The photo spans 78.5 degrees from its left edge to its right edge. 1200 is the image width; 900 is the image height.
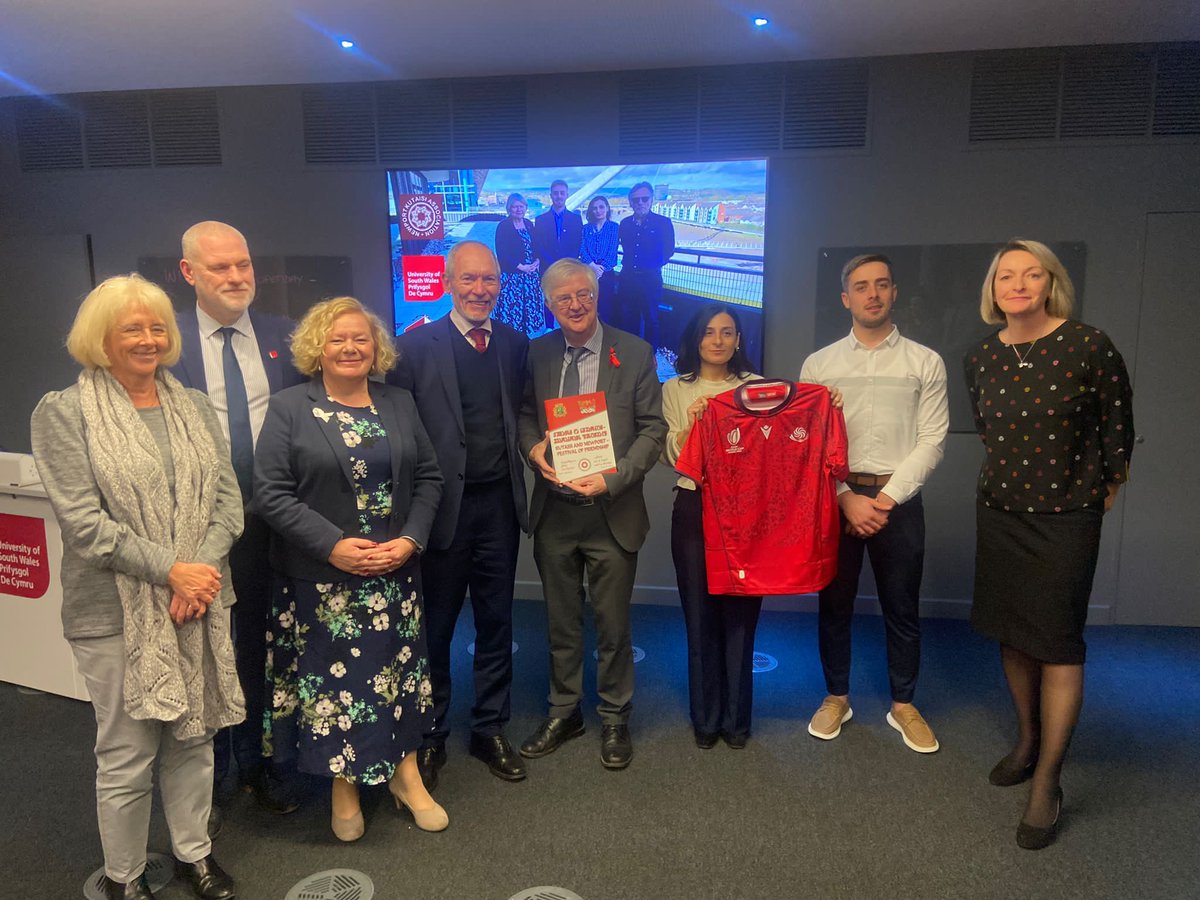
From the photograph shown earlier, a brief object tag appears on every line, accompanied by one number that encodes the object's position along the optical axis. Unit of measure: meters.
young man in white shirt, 2.54
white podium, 3.05
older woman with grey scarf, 1.75
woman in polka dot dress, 2.14
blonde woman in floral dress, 2.05
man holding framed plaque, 2.46
